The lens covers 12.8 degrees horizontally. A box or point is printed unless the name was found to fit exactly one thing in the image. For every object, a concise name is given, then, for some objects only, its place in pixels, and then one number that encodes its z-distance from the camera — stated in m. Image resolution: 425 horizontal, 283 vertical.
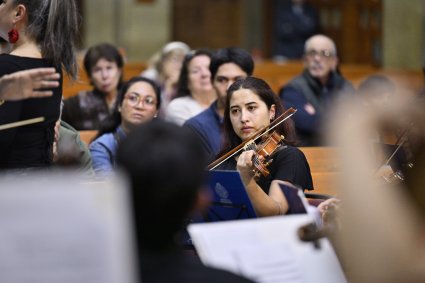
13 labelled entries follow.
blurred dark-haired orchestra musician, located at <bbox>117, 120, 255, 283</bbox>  4.45
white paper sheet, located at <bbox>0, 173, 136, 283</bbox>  4.00
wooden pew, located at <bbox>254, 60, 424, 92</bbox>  19.51
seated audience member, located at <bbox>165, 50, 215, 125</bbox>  13.07
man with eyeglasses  13.91
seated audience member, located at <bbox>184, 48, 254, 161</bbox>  11.11
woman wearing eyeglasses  10.96
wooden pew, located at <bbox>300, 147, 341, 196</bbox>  9.09
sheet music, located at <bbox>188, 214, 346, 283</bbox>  5.13
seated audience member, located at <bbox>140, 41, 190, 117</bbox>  15.75
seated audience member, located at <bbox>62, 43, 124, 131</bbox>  13.40
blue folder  7.07
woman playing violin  7.32
